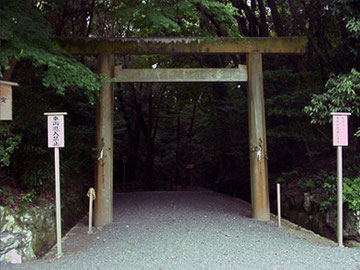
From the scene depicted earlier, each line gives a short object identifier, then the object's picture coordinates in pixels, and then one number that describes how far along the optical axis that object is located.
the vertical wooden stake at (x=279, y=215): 6.88
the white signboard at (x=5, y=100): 4.47
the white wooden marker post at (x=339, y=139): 5.72
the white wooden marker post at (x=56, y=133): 5.18
